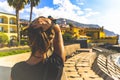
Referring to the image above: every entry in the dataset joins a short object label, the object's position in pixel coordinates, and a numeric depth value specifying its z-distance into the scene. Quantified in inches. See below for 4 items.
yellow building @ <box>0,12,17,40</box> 482.0
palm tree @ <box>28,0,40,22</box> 374.6
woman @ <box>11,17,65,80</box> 28.7
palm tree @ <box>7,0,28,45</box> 403.8
